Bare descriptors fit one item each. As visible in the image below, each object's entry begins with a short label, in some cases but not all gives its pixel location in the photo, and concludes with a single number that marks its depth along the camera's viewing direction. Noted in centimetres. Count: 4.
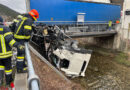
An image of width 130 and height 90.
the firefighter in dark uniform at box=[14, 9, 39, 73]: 303
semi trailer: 866
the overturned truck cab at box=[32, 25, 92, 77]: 597
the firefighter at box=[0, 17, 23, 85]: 232
